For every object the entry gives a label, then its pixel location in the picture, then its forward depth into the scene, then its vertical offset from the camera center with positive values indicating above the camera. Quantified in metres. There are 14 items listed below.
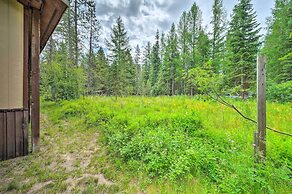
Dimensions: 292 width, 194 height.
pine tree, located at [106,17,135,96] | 12.54 +4.48
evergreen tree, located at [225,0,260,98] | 10.37 +4.54
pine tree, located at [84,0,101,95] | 11.11 +6.34
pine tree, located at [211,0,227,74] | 12.83 +7.11
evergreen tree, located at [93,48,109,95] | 12.72 +2.29
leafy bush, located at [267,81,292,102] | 6.14 +0.18
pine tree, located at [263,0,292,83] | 9.19 +4.31
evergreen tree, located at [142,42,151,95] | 25.29 +7.50
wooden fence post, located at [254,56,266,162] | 1.90 -0.26
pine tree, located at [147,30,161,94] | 22.50 +6.25
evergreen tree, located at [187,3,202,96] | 14.46 +8.73
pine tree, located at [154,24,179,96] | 17.56 +4.46
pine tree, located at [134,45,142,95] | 21.84 +4.82
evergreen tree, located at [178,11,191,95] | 15.05 +7.33
